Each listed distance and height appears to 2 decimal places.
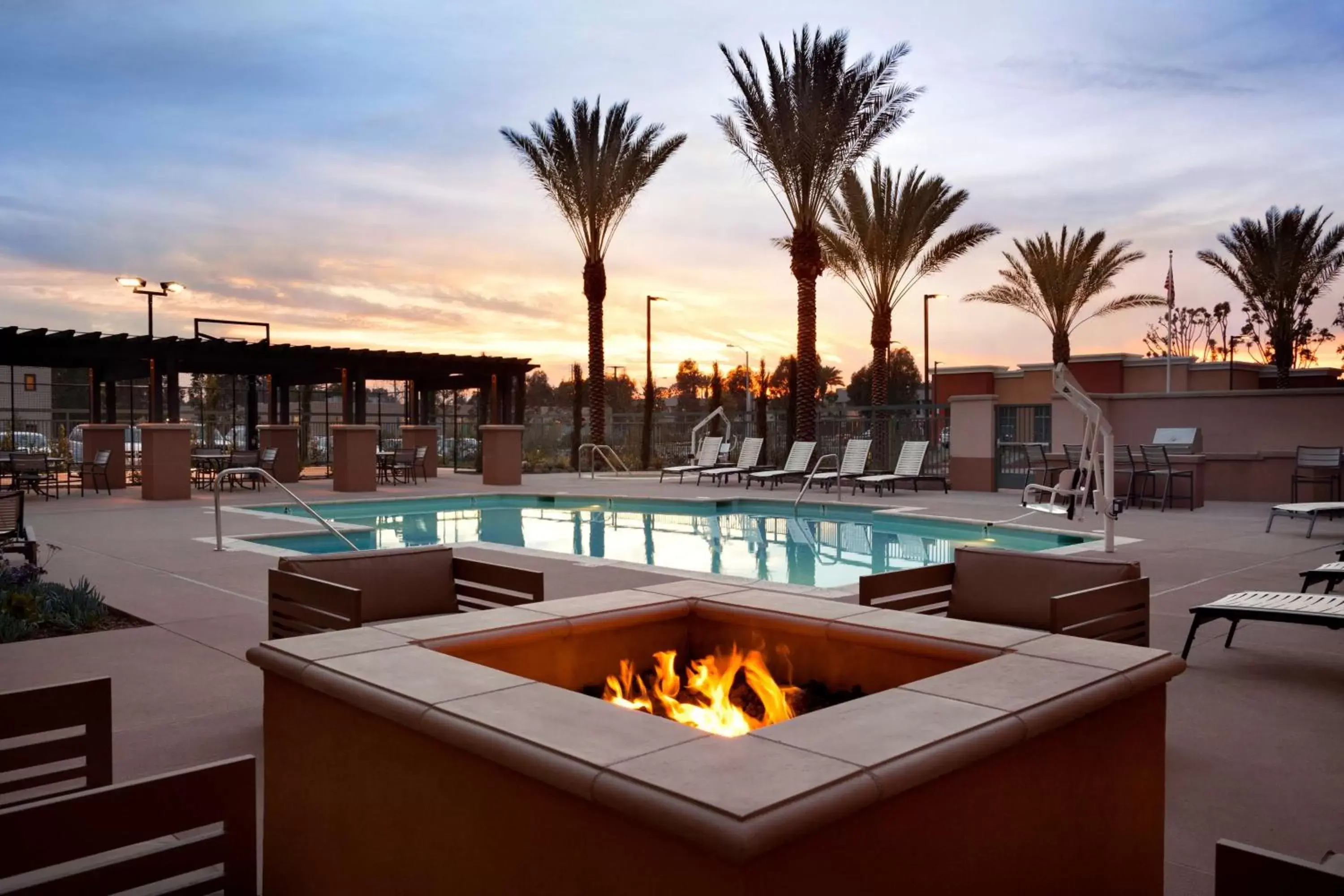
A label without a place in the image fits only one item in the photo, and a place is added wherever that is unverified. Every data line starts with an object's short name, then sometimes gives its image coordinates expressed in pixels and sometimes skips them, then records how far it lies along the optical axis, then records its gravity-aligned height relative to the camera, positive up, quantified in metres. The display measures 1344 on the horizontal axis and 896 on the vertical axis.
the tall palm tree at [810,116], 20.03 +6.36
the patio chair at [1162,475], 15.70 -0.72
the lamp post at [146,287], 19.64 +2.71
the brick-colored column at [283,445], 21.69 -0.45
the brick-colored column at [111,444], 19.11 -0.40
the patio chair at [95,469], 18.41 -0.84
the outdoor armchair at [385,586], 4.47 -0.76
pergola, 21.28 +1.43
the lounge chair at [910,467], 18.05 -0.72
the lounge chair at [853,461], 17.95 -0.62
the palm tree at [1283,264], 27.50 +4.71
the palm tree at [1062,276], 27.48 +4.30
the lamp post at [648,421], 27.77 +0.16
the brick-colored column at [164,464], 17.14 -0.68
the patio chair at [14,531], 7.74 -0.86
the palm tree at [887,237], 23.83 +4.64
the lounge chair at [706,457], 21.72 -0.69
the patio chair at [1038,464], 17.11 -0.64
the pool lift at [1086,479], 9.90 -0.55
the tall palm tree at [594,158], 24.02 +6.47
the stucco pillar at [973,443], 18.77 -0.27
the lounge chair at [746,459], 21.03 -0.69
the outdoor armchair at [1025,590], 4.24 -0.74
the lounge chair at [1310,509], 11.09 -0.89
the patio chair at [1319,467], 15.55 -0.58
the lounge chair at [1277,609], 5.18 -0.95
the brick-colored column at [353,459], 19.22 -0.65
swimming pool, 11.34 -1.48
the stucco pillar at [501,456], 21.02 -0.64
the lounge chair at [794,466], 20.00 -0.79
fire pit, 1.85 -0.75
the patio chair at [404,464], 21.33 -0.84
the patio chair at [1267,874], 1.69 -0.77
